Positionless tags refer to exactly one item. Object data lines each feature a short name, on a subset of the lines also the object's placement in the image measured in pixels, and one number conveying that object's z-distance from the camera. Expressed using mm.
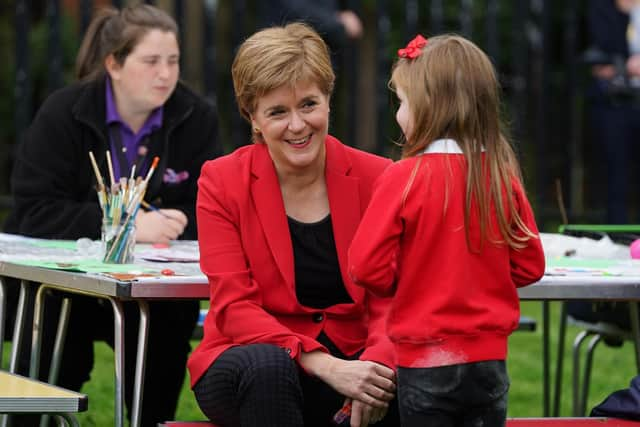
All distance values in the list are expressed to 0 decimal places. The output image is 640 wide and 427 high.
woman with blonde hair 5262
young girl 4926
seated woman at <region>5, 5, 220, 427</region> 7314
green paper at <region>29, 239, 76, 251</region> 6778
